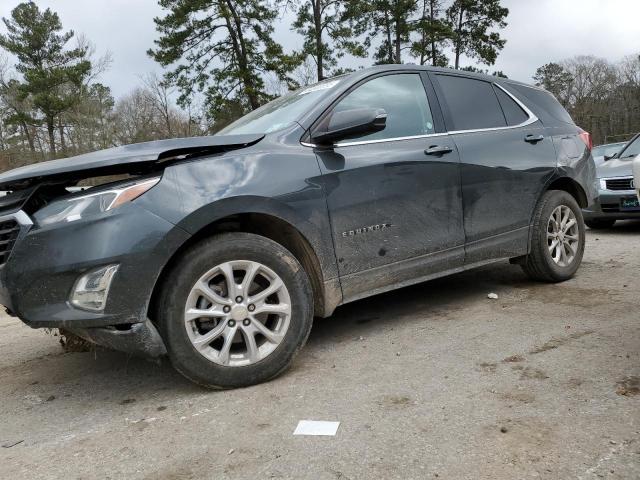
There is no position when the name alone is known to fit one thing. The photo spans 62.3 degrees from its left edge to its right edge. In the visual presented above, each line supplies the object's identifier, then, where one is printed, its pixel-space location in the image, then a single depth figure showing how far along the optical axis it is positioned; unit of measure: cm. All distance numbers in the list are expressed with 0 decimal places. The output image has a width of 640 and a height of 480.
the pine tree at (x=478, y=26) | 3096
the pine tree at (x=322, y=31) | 2400
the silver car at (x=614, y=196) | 746
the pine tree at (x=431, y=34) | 2845
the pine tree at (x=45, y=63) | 3030
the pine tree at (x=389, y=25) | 2700
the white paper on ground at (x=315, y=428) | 229
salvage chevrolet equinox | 251
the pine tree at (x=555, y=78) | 5210
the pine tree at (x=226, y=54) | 2259
